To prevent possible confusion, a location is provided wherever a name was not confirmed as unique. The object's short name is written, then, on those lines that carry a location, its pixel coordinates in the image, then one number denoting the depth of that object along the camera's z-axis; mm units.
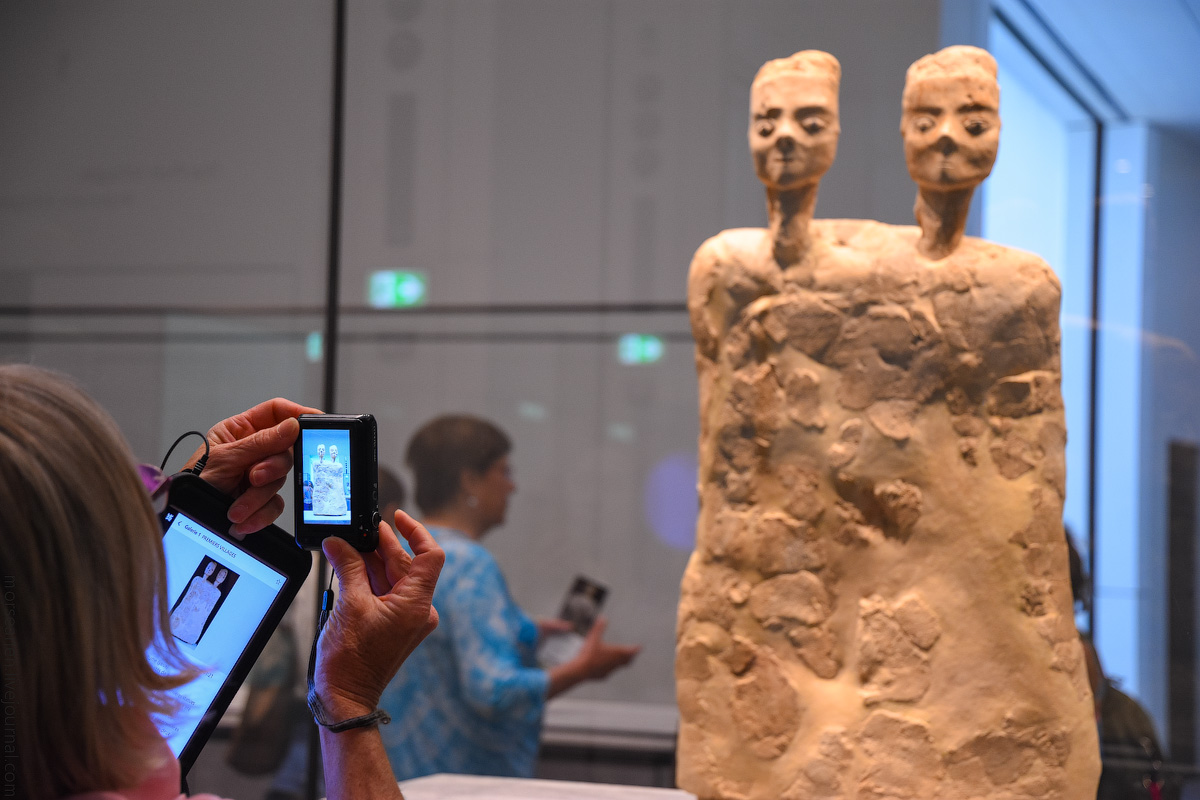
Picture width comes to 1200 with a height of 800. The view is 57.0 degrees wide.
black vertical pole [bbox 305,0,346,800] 3662
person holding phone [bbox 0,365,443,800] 797
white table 2494
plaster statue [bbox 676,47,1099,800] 2094
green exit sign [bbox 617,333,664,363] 3469
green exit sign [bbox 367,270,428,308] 3627
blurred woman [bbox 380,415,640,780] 2658
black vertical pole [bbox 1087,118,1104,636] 3254
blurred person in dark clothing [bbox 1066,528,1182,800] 3070
